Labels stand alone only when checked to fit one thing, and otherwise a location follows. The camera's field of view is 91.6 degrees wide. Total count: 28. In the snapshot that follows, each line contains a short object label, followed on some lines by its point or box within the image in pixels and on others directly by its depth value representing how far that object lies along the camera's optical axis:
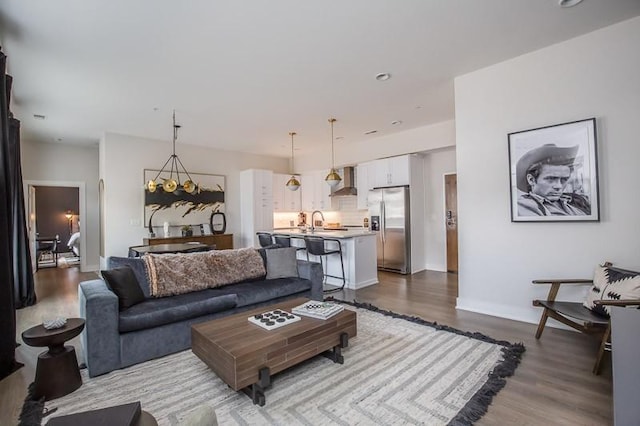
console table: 6.38
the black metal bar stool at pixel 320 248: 5.21
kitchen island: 5.24
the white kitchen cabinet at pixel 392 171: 6.56
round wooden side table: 2.20
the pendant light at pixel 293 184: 6.36
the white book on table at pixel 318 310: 2.63
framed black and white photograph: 3.09
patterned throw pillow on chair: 2.44
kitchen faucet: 8.25
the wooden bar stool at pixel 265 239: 6.08
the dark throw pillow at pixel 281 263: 4.02
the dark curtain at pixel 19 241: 3.95
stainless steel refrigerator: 6.49
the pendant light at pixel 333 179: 5.78
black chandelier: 6.64
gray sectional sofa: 2.49
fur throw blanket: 3.20
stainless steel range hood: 7.73
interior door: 6.47
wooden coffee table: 2.01
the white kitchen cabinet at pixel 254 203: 7.74
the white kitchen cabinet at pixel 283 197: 8.53
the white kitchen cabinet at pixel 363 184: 7.32
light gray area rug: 1.96
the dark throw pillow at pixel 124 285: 2.78
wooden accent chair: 2.34
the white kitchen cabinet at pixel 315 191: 8.40
